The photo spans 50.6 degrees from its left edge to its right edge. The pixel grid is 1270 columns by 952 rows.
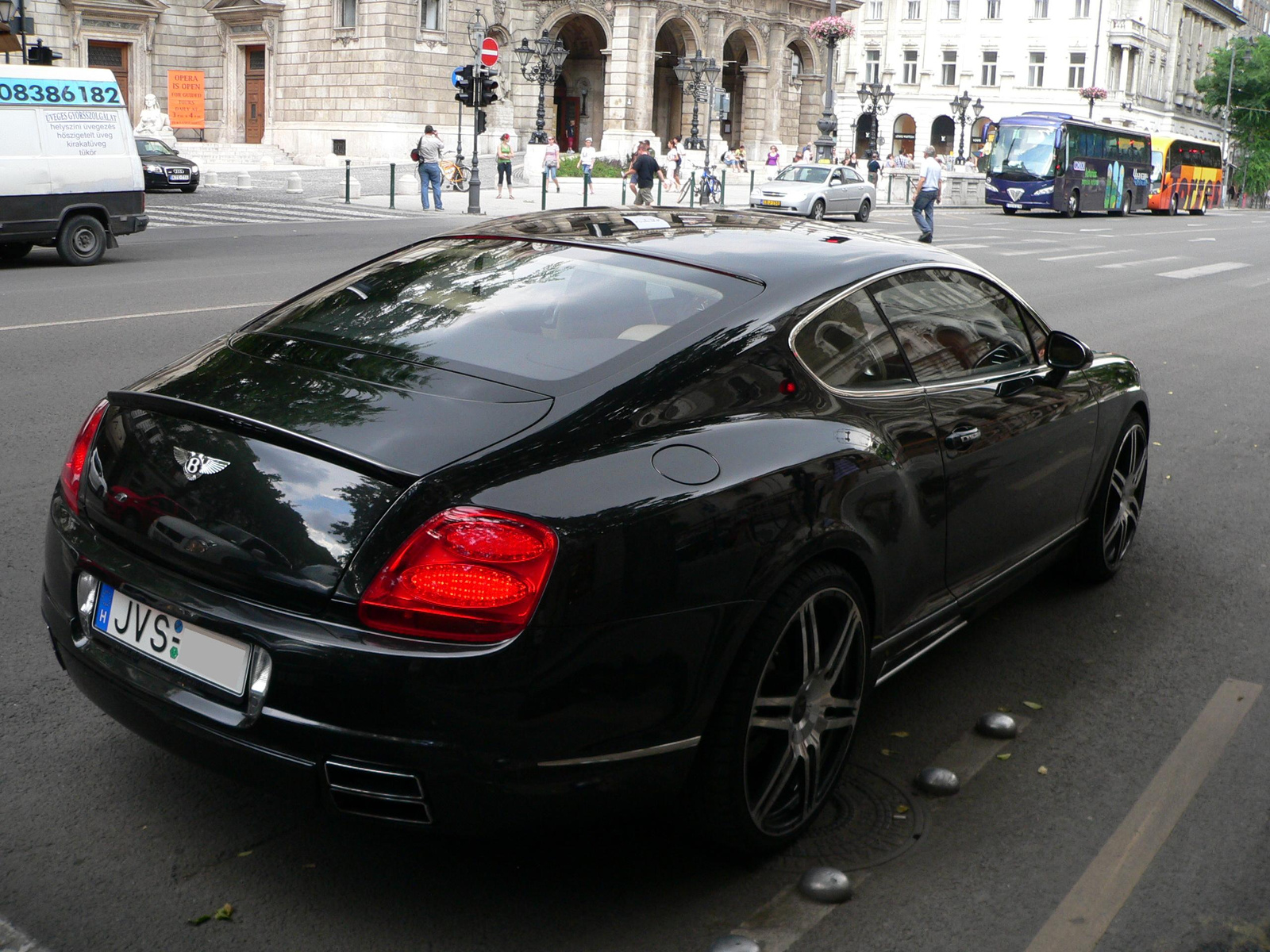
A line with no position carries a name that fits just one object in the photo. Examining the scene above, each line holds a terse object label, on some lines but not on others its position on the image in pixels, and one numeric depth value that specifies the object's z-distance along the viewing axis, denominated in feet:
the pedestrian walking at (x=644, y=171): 104.12
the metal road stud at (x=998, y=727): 12.64
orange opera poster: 167.73
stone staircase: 158.20
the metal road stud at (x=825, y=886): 9.55
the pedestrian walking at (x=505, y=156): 111.04
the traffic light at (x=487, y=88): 96.53
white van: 50.24
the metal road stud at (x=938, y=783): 11.36
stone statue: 152.97
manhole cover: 10.22
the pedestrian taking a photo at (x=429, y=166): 100.83
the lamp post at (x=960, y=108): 200.85
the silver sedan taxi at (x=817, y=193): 107.55
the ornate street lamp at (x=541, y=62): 155.53
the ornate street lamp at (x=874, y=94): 175.42
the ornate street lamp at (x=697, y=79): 147.64
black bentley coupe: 8.26
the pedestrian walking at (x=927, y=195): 85.61
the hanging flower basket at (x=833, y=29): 146.30
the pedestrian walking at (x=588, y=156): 155.49
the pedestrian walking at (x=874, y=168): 162.20
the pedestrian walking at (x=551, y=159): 115.65
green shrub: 151.64
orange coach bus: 173.68
